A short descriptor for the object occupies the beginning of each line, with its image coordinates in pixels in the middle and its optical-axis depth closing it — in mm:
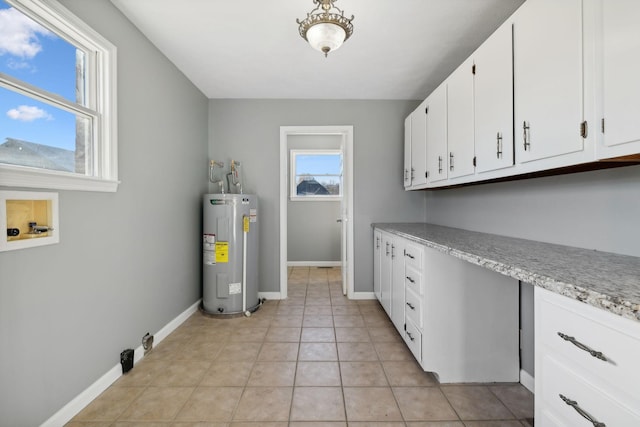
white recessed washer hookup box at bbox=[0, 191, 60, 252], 1211
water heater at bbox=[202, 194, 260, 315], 2898
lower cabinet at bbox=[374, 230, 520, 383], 1805
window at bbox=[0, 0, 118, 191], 1283
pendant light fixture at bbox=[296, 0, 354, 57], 1615
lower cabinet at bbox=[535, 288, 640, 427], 674
